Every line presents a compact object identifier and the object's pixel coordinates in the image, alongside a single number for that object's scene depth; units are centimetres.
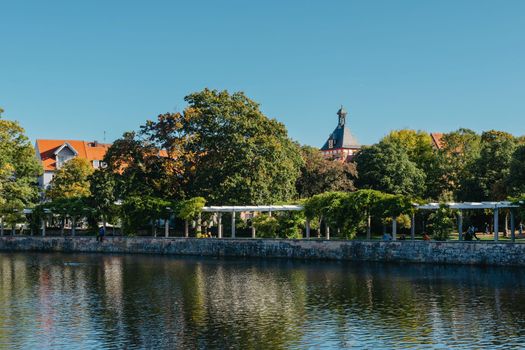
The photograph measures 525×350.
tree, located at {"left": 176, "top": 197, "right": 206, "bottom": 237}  5991
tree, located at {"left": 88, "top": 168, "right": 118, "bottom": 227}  6500
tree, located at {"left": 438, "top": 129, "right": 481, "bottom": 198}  7312
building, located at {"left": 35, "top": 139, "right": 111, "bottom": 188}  9894
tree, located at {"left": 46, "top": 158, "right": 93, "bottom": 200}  7969
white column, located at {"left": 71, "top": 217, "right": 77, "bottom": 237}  6812
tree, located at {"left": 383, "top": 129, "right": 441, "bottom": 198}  7900
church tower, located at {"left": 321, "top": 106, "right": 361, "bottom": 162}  14512
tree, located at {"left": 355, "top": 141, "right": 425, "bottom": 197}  7425
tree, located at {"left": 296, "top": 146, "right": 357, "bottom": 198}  7325
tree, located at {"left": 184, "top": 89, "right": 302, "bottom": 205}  6125
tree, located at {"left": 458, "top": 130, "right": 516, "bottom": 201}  6606
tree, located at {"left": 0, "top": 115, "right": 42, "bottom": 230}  6869
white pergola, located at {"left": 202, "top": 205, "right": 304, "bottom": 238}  5660
